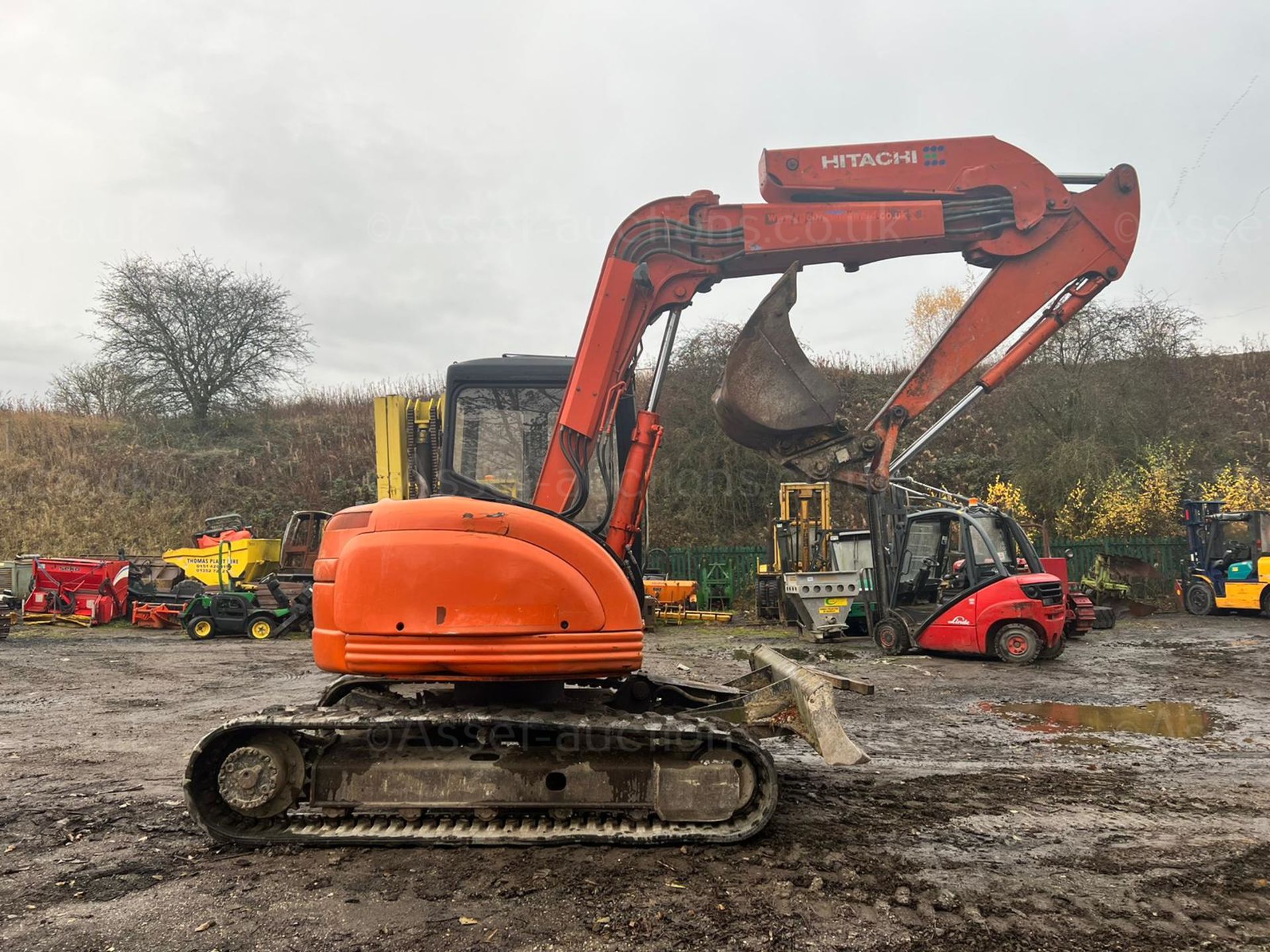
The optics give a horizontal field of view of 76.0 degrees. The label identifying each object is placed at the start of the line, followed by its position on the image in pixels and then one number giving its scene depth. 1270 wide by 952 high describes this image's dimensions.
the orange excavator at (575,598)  3.83
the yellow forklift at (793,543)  16.70
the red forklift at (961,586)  10.16
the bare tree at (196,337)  26.55
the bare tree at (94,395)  29.00
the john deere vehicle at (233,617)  14.71
